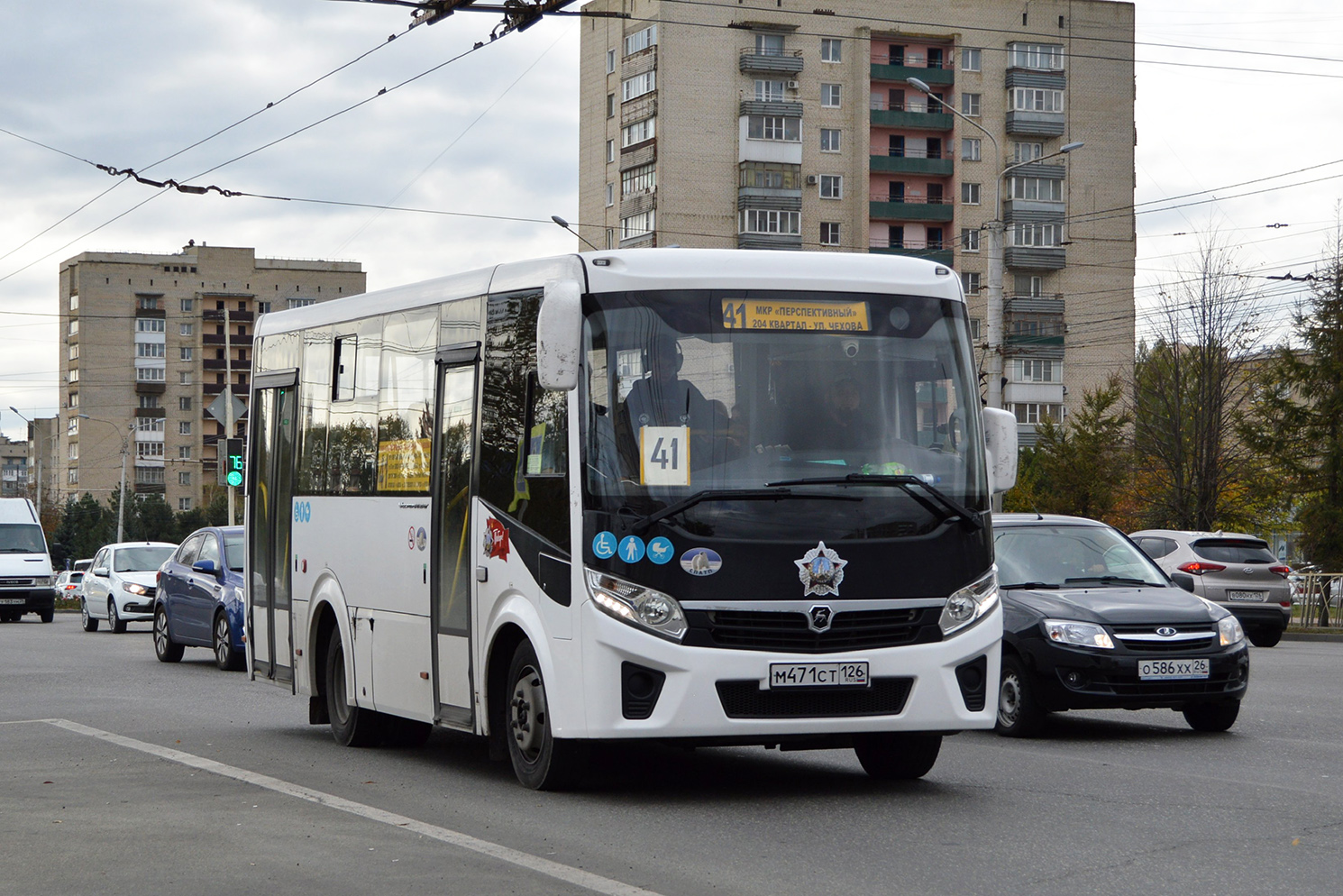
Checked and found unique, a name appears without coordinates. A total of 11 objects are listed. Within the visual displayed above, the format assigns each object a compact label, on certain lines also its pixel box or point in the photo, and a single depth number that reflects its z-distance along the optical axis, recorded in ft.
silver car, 92.07
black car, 40.98
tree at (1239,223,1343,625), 169.89
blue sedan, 71.61
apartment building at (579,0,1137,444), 276.41
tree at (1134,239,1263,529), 152.97
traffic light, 102.06
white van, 130.21
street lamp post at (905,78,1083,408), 102.32
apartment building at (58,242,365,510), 449.89
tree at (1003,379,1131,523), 202.18
